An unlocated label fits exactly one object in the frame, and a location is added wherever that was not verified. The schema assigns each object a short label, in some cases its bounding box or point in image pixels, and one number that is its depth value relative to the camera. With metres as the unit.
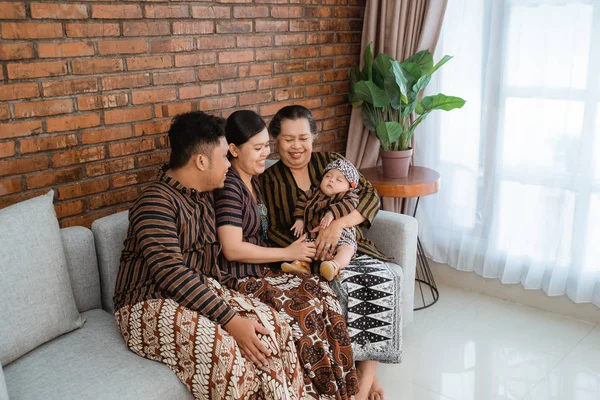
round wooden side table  3.12
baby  2.66
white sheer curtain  2.99
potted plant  3.11
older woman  2.47
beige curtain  3.34
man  1.94
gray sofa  1.82
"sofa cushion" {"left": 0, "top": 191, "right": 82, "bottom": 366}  1.93
